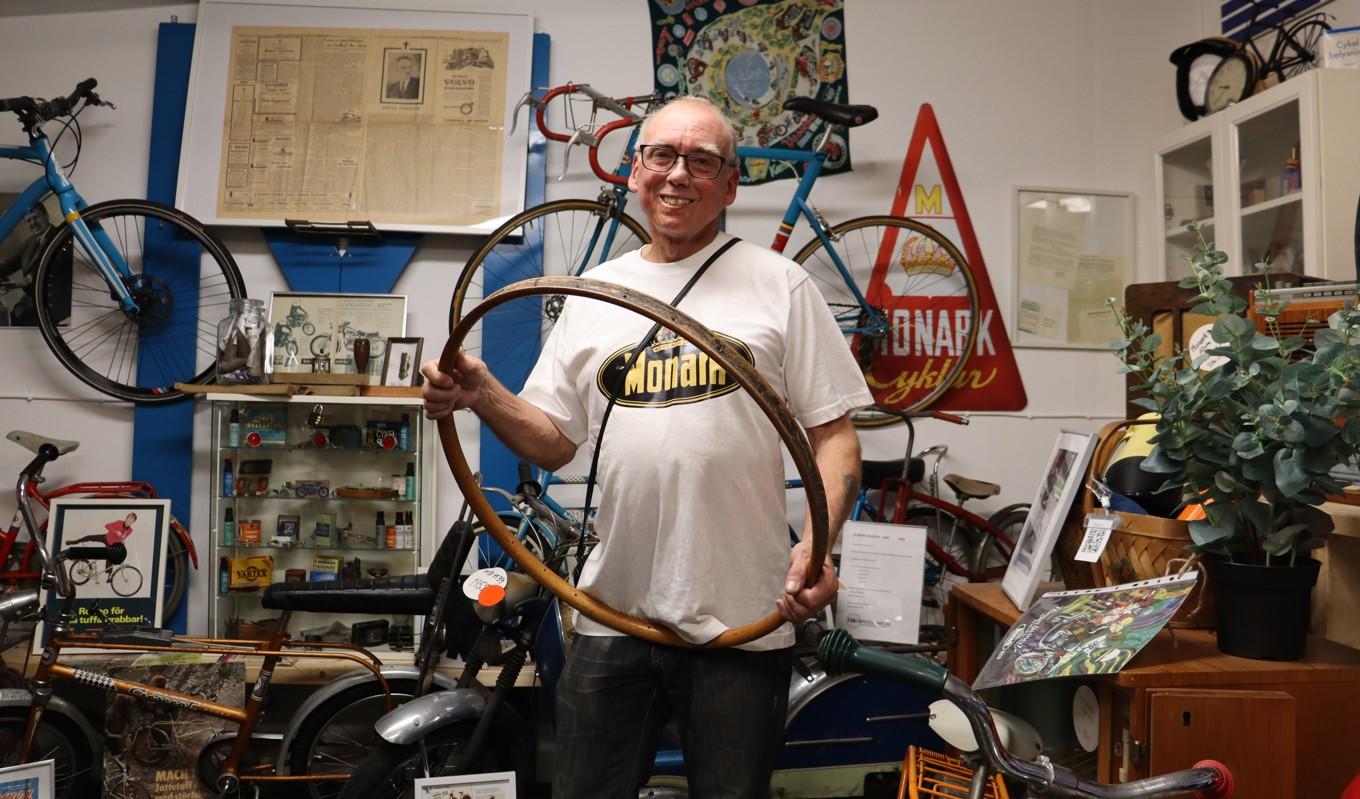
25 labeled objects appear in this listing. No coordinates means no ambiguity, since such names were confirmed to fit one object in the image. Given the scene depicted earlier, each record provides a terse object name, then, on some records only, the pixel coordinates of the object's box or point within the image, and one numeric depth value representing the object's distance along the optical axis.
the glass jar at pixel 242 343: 3.00
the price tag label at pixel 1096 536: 1.52
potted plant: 1.29
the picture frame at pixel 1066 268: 3.61
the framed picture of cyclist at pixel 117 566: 2.77
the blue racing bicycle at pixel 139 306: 3.21
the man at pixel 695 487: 1.30
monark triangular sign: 3.55
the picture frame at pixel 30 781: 2.07
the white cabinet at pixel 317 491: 3.09
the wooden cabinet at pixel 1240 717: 1.28
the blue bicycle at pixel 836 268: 3.23
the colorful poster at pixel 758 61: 3.46
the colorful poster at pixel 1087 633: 1.28
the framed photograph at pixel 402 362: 3.13
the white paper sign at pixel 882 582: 2.56
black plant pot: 1.37
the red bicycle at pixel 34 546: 2.99
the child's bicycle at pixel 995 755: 0.97
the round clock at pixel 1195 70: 3.26
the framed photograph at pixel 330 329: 3.19
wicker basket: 1.49
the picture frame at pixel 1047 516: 1.63
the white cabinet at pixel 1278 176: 2.67
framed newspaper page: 3.28
